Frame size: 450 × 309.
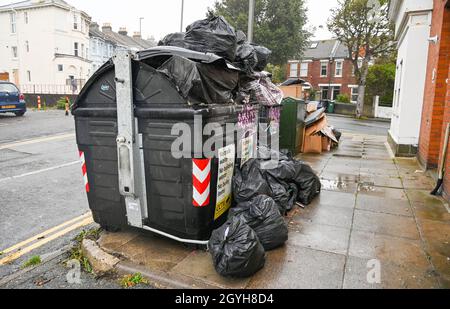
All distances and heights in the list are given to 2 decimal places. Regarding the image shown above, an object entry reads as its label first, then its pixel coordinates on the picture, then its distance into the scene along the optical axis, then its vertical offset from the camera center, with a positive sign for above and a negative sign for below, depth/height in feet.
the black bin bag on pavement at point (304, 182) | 16.05 -4.10
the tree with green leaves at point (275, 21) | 87.71 +18.04
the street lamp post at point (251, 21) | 31.98 +6.68
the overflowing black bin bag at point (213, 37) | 13.05 +2.06
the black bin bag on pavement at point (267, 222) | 11.28 -4.17
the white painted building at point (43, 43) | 108.27 +15.31
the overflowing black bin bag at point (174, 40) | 13.97 +2.16
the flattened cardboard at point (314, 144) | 30.32 -4.35
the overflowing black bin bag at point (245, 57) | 15.97 +1.62
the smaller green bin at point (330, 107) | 103.45 -3.94
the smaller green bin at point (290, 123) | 26.12 -2.23
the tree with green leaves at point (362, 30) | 79.82 +15.34
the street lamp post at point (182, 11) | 61.36 +14.06
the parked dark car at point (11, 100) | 52.75 -1.36
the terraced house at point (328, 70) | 130.93 +9.09
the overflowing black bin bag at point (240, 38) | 17.15 +2.72
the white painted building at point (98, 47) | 126.62 +16.98
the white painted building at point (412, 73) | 26.25 +1.65
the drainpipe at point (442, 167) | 16.52 -3.54
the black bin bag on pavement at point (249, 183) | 12.72 -3.33
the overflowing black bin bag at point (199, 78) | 10.32 +0.45
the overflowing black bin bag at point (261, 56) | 18.97 +1.99
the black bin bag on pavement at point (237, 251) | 9.48 -4.35
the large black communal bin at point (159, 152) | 10.71 -1.97
